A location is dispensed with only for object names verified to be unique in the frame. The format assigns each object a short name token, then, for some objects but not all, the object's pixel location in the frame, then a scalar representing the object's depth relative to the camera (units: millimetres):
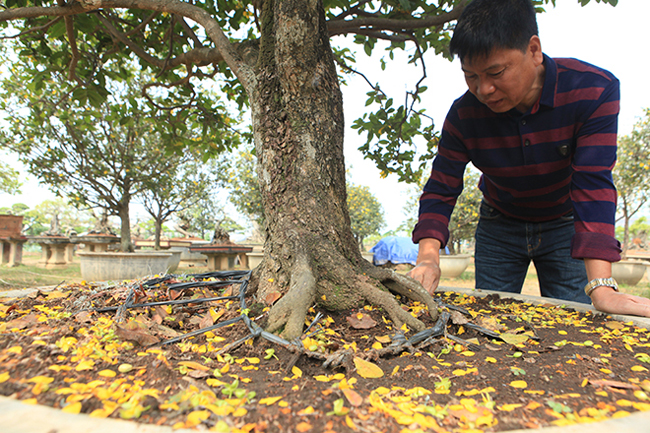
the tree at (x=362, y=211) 19062
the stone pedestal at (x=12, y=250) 9973
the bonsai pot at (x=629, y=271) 7332
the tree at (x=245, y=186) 12614
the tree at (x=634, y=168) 10875
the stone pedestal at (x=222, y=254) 7875
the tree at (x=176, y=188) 9086
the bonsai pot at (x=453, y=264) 8414
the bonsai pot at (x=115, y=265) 5734
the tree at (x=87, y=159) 7469
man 1337
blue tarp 12230
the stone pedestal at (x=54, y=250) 9359
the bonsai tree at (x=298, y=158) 1431
